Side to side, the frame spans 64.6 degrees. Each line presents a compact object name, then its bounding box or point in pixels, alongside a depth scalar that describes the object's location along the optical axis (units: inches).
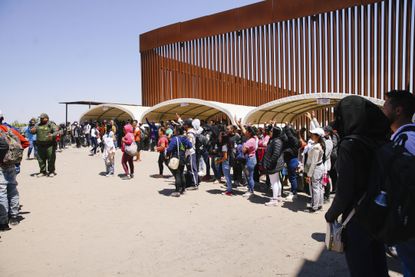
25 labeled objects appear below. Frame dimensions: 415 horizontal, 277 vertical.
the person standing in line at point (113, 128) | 412.4
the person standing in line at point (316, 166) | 239.1
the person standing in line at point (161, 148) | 353.4
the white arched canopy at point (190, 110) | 738.2
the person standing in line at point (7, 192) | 200.5
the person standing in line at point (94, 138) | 659.4
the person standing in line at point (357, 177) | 89.7
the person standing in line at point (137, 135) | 552.4
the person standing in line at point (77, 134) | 863.7
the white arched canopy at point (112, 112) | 890.3
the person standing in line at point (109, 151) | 402.3
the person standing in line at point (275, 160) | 264.1
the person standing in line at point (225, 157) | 309.0
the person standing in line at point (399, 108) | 104.9
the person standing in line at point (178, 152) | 299.0
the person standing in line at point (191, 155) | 317.4
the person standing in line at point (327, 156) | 254.2
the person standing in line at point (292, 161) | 287.8
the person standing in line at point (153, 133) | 737.6
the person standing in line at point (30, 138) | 582.2
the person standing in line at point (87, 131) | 849.3
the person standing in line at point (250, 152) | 293.3
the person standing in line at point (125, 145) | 380.2
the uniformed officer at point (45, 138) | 381.7
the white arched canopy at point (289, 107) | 558.9
